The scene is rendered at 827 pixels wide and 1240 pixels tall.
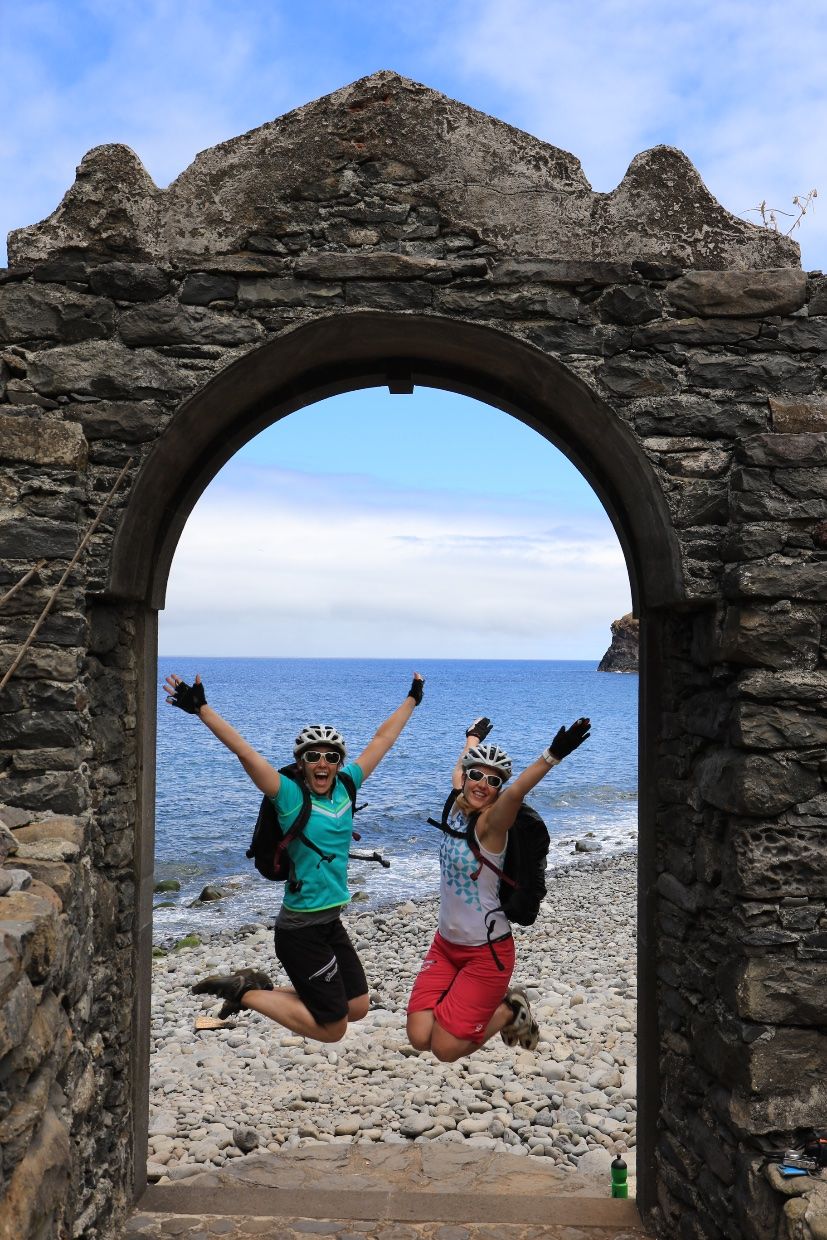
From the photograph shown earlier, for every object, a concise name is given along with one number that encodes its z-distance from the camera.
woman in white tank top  4.70
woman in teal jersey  4.68
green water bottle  5.07
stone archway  4.00
